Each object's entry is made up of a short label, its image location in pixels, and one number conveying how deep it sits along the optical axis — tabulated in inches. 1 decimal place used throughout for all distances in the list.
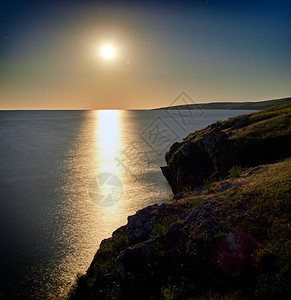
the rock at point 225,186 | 726.0
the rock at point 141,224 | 639.8
